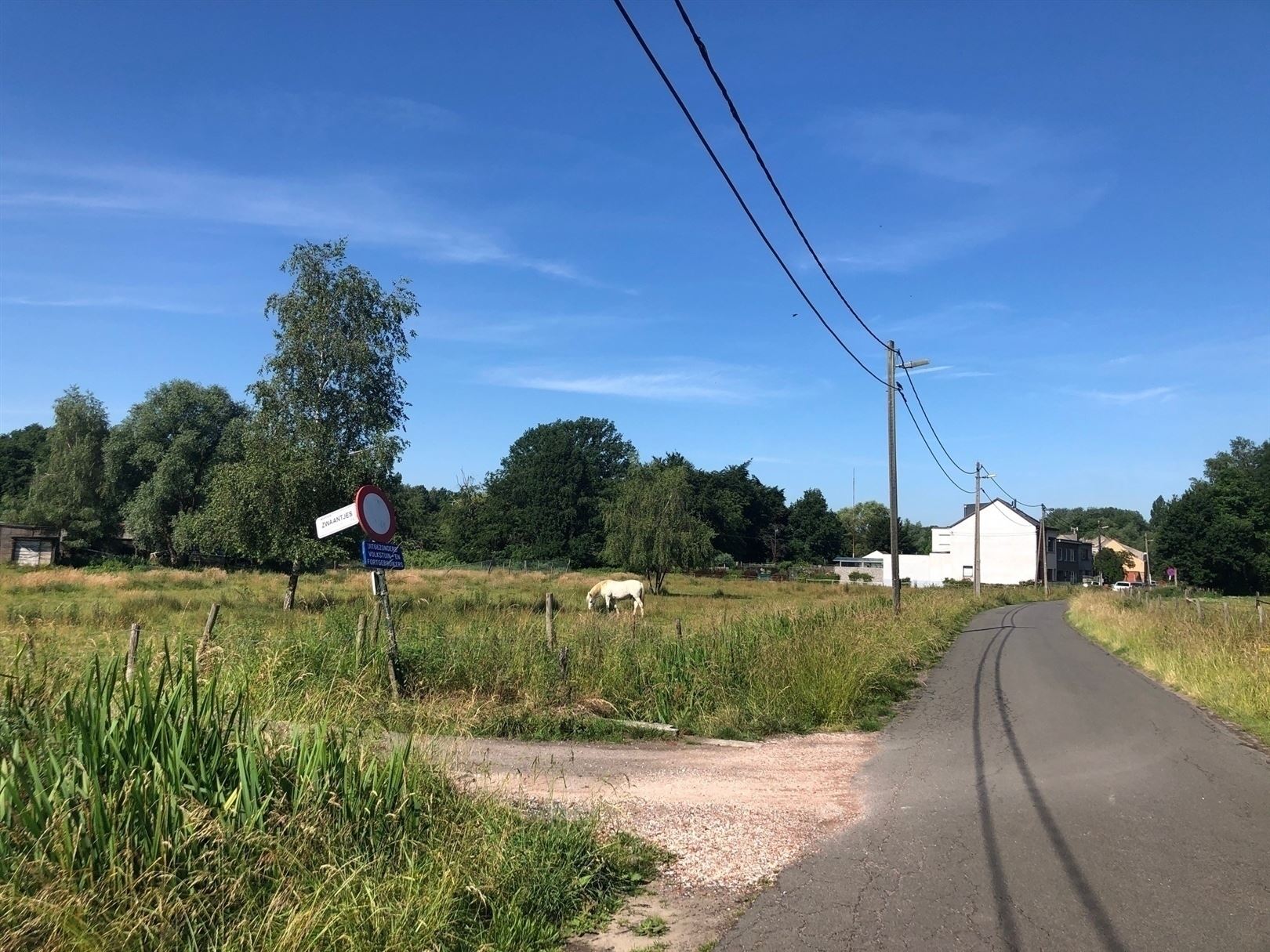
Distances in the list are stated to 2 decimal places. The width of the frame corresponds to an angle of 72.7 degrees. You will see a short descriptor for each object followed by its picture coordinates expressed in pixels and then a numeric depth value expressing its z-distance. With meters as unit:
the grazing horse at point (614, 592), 33.54
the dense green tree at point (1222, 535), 75.12
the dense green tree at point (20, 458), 100.06
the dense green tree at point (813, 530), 125.53
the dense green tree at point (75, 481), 63.28
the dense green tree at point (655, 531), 54.62
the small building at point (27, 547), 59.44
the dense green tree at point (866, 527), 136.12
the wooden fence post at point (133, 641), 7.00
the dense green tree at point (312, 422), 27.20
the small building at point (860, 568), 94.50
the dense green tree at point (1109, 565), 112.69
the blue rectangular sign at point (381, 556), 9.95
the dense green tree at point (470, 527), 100.81
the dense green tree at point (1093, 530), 184.00
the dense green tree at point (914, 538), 142.25
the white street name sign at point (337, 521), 9.25
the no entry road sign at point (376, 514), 9.61
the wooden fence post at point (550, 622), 12.39
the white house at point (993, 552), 90.25
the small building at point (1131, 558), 128.12
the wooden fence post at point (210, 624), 8.59
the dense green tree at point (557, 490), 98.81
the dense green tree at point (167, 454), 62.03
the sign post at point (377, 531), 9.37
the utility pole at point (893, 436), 25.95
